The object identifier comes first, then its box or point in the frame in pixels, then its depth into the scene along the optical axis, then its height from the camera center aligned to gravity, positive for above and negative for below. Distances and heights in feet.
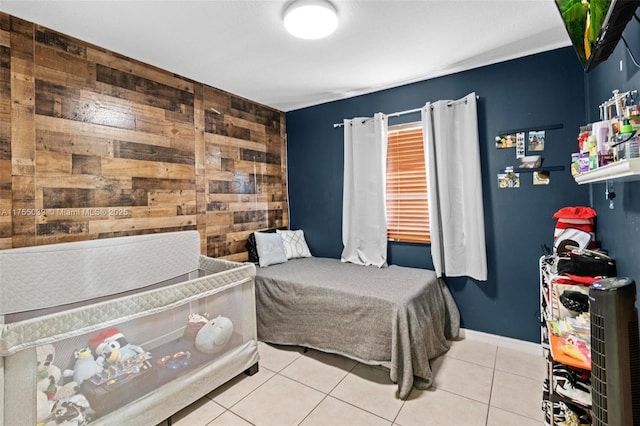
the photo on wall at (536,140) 8.14 +1.97
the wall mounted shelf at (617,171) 2.83 +0.44
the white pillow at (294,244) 11.73 -1.04
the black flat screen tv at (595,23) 3.11 +2.29
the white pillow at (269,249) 10.64 -1.10
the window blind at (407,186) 10.12 +1.01
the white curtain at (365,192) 10.44 +0.89
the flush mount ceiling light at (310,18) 5.85 +4.13
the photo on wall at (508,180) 8.50 +0.94
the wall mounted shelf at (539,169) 7.96 +1.16
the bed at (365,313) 6.94 -2.62
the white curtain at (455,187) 8.73 +0.81
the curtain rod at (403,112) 9.83 +3.52
